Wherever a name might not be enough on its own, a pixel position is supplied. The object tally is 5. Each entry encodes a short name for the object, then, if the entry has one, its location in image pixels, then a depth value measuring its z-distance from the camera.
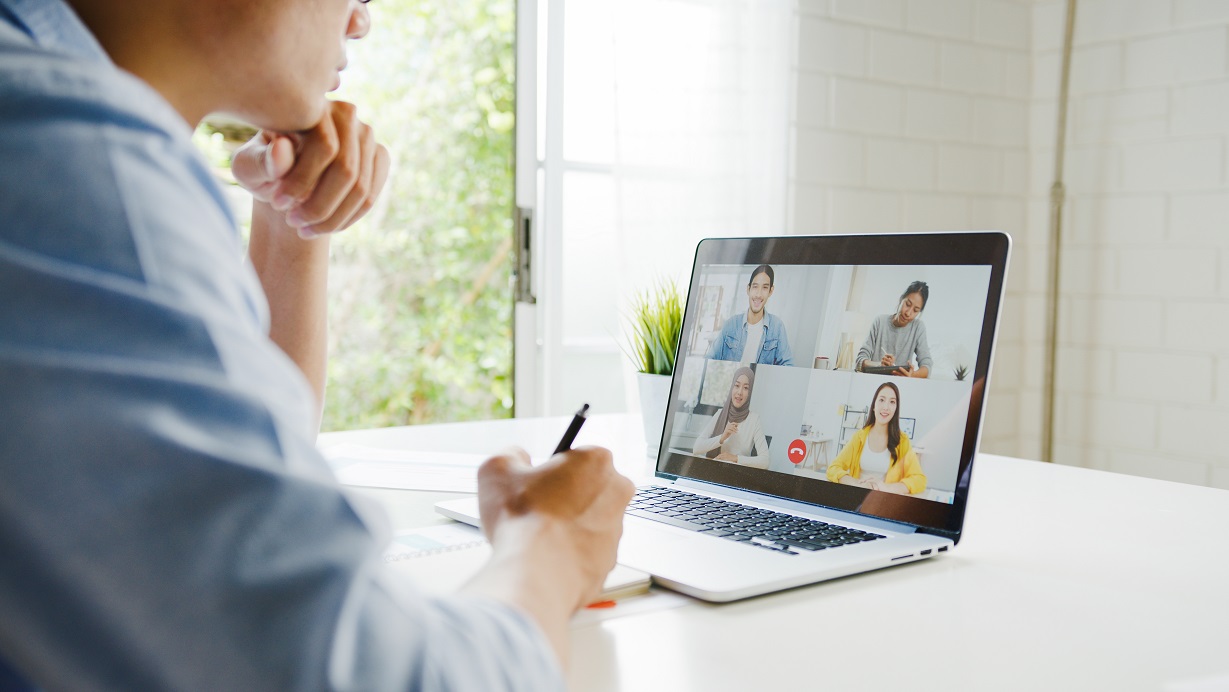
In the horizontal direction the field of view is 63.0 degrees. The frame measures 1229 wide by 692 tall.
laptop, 0.75
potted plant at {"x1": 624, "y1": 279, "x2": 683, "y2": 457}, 1.19
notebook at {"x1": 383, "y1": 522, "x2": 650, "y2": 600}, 0.66
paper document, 1.04
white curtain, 2.42
